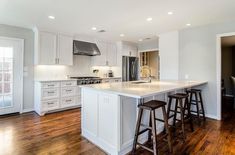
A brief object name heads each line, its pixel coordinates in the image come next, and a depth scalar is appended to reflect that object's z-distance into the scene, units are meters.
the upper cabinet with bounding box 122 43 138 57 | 6.56
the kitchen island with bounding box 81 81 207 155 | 2.17
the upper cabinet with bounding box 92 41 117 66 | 5.96
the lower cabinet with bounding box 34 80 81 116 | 4.22
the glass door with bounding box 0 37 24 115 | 4.13
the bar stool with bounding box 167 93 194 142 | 2.74
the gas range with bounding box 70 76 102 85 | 4.97
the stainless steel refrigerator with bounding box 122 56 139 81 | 6.59
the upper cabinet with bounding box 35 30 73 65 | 4.39
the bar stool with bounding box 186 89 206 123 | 3.62
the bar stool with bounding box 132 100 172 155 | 2.08
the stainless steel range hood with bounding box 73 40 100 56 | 5.08
